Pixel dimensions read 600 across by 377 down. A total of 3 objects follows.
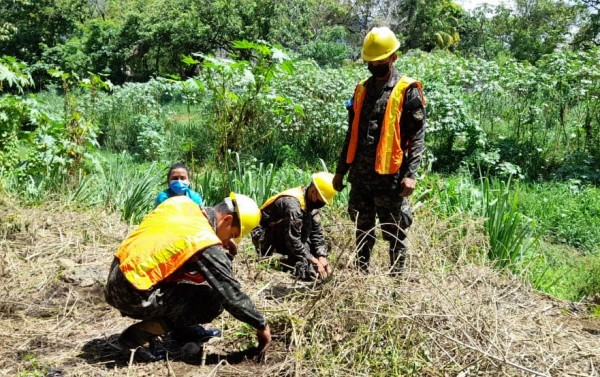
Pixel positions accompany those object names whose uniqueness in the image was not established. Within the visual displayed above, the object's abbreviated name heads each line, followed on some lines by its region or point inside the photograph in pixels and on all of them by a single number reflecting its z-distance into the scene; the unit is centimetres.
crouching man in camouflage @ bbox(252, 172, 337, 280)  432
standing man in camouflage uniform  364
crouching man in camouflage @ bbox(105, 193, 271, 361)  278
